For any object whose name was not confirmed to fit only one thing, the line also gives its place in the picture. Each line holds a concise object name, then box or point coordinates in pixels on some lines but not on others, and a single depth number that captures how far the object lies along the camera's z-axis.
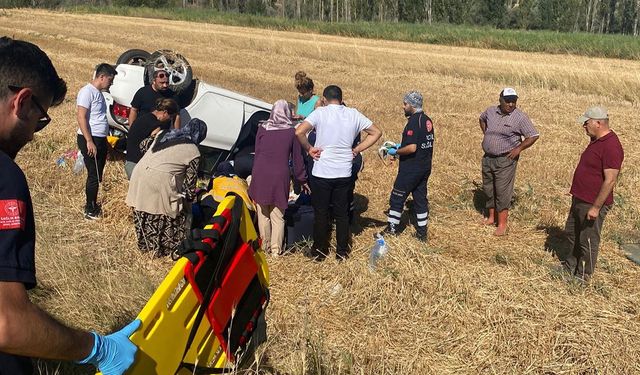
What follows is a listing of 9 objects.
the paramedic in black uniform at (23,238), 1.69
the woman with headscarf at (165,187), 5.21
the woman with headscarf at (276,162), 5.59
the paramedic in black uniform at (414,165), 6.08
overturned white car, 7.38
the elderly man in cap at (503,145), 6.48
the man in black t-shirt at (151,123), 5.79
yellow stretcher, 2.24
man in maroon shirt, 5.05
